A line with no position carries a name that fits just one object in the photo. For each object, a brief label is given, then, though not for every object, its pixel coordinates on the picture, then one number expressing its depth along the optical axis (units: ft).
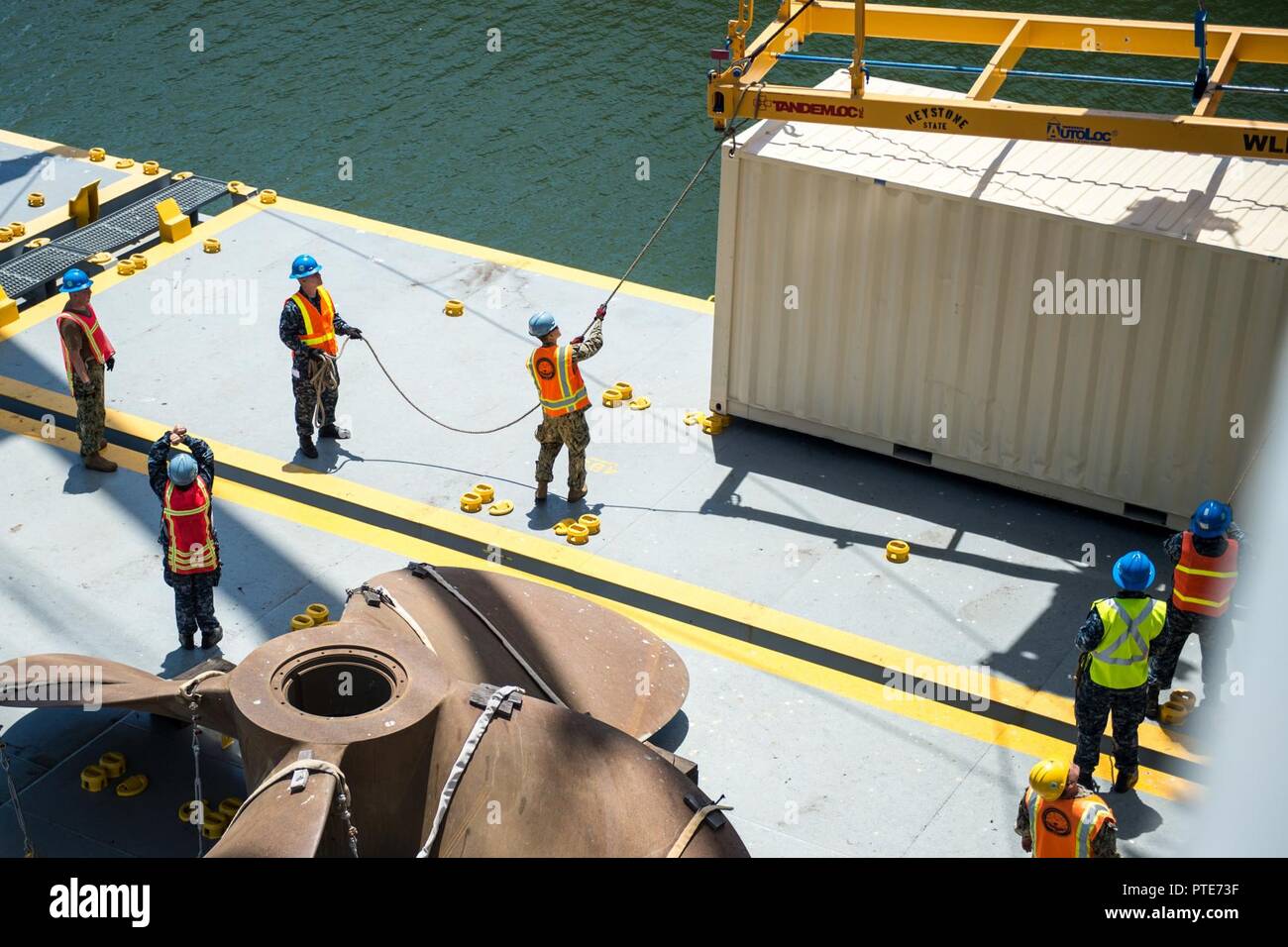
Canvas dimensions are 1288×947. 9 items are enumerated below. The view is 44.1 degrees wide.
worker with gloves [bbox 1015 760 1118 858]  24.53
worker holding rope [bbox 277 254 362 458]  41.16
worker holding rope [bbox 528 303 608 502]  38.27
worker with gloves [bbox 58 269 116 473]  40.32
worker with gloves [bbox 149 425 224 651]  33.30
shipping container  36.40
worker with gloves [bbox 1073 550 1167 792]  28.89
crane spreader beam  34.71
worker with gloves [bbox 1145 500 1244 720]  31.17
